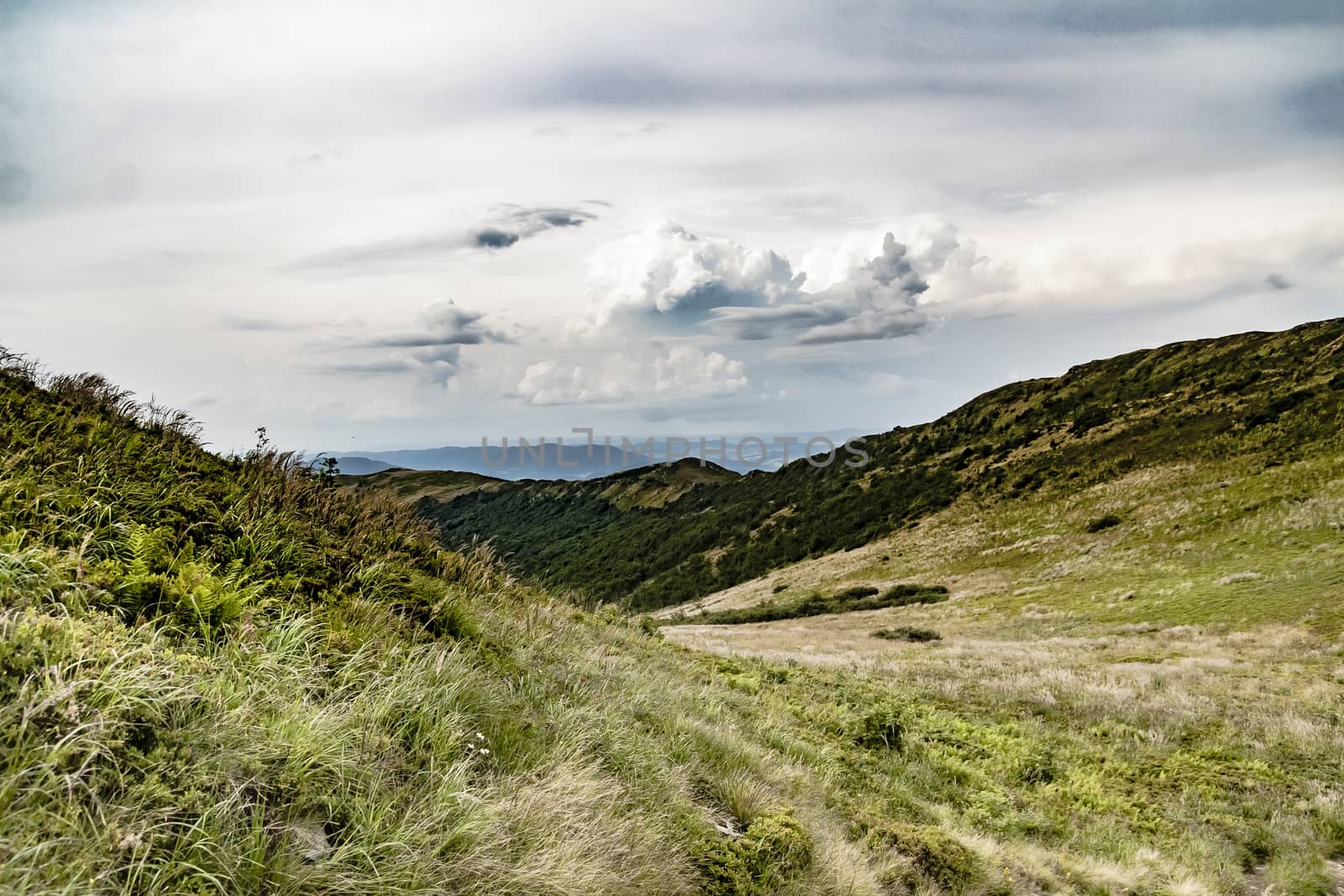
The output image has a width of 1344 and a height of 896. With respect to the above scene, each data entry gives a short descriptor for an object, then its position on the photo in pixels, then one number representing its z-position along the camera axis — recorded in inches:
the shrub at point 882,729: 373.7
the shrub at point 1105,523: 2046.0
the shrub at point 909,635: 1267.2
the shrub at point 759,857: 159.3
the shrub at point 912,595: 1931.6
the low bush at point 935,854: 214.7
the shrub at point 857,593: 2165.4
